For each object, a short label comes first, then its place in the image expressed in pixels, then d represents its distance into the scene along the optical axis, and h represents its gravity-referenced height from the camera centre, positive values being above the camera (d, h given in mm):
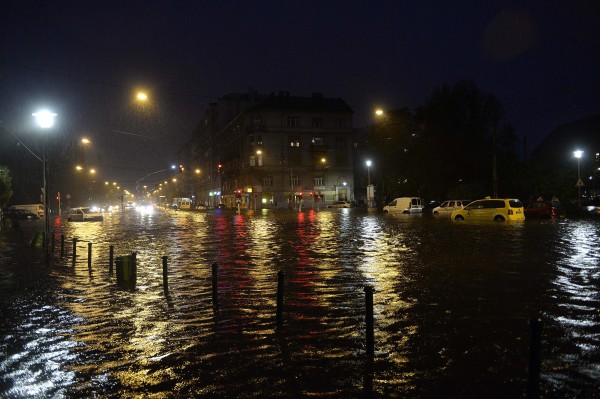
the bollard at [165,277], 11136 -1423
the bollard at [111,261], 13890 -1317
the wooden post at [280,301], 7945 -1404
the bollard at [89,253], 15185 -1224
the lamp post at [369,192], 72562 +1916
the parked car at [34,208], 63812 +510
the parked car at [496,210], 36844 -427
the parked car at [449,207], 49719 -212
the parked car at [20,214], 56219 -182
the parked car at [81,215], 50134 -363
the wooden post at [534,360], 4371 -1313
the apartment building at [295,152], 85375 +8999
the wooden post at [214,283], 9768 -1380
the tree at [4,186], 46406 +2344
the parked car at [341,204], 82000 +385
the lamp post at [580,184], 43969 +1504
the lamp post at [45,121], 21312 +3689
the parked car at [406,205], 57938 +29
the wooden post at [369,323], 6387 -1399
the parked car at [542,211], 41406 -620
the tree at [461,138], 62562 +7838
